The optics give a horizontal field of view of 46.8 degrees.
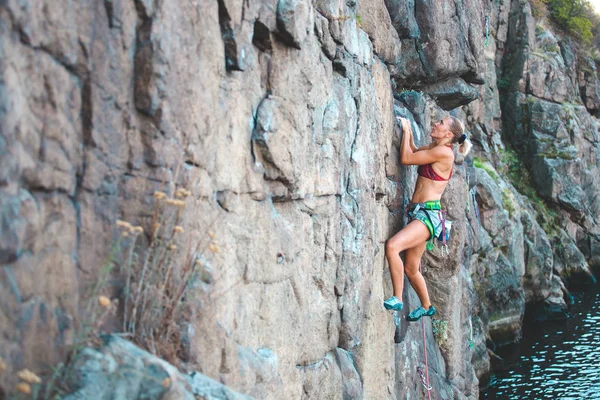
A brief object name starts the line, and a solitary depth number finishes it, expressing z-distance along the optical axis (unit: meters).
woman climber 8.95
